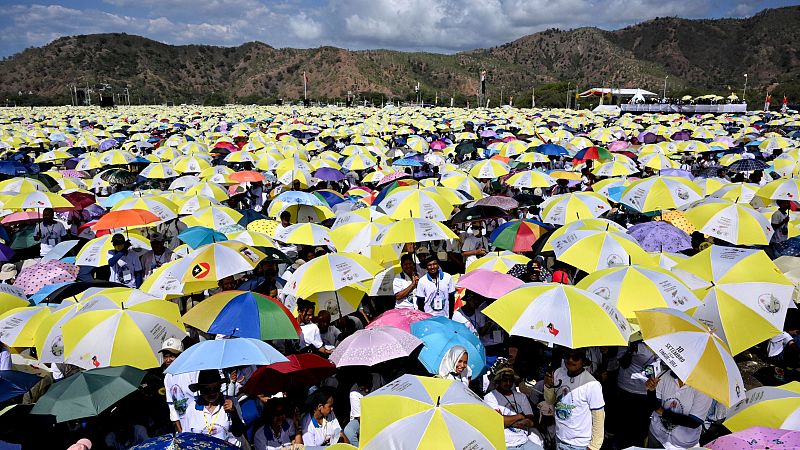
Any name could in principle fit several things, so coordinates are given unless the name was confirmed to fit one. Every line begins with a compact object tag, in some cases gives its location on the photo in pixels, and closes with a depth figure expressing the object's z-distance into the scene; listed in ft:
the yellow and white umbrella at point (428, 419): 10.08
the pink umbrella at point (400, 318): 16.78
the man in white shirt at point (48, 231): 31.53
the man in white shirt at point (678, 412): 13.42
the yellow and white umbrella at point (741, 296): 15.37
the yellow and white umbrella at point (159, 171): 44.32
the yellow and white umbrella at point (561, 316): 13.82
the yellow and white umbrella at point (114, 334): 15.11
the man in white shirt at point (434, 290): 20.92
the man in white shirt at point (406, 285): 21.90
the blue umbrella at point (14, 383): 12.46
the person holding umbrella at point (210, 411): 13.58
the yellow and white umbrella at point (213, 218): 28.12
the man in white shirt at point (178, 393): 14.20
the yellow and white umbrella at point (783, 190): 28.45
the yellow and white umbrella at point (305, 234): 24.67
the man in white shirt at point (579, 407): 13.34
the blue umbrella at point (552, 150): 51.56
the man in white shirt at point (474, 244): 27.55
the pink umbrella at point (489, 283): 18.65
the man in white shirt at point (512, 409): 14.34
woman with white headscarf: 14.55
